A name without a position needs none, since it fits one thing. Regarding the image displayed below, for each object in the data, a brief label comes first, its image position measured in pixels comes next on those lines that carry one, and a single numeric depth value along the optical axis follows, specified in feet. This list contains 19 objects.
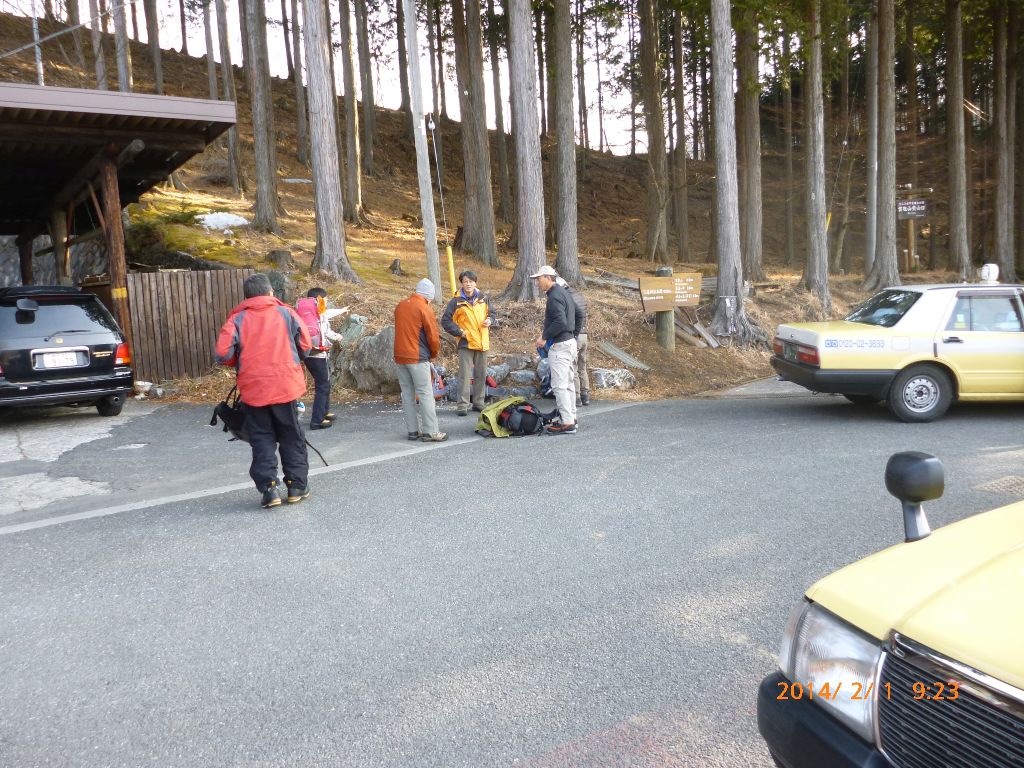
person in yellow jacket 32.71
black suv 29.09
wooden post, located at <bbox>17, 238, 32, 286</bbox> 58.59
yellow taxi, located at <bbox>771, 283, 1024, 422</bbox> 28.73
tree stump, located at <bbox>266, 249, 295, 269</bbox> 51.23
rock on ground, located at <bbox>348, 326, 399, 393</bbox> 38.22
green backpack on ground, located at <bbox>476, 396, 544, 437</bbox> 28.91
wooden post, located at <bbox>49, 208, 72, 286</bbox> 51.52
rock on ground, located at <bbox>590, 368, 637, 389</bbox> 39.04
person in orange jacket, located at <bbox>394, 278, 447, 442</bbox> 27.53
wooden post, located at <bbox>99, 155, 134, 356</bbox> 38.74
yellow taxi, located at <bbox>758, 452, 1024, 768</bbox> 5.37
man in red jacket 19.15
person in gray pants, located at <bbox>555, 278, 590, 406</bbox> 34.83
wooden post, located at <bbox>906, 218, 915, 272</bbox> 96.17
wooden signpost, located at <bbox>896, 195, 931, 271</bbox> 83.92
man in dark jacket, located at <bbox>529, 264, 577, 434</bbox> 28.81
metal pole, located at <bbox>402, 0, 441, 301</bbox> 44.39
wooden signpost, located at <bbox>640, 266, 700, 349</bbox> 41.86
